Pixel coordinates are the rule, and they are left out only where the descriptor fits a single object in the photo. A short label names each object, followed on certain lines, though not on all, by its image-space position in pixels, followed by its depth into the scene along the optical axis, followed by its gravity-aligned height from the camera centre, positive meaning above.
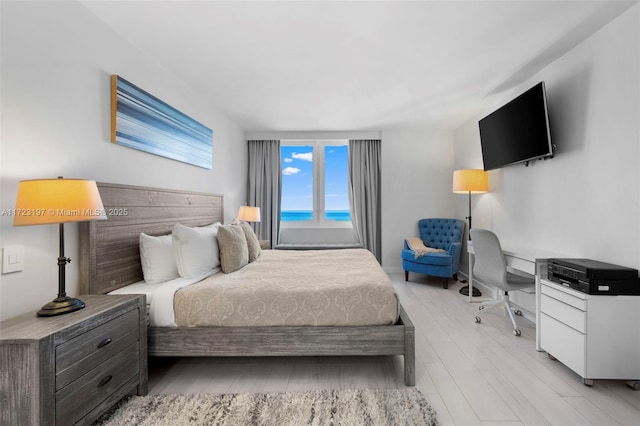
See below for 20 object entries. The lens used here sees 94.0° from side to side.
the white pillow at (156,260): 2.28 -0.37
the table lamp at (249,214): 4.36 -0.03
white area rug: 1.65 -1.15
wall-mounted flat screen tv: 2.69 +0.84
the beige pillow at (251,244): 3.20 -0.35
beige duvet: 2.03 -0.63
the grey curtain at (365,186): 5.33 +0.47
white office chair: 2.85 -0.57
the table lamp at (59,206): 1.39 +0.03
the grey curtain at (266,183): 5.37 +0.53
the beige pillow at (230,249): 2.62 -0.34
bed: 1.97 -0.84
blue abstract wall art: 2.25 +0.77
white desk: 2.46 -0.44
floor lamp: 3.99 +0.42
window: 5.59 +0.56
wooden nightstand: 1.21 -0.70
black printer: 1.96 -0.45
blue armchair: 4.37 -0.59
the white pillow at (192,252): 2.33 -0.32
